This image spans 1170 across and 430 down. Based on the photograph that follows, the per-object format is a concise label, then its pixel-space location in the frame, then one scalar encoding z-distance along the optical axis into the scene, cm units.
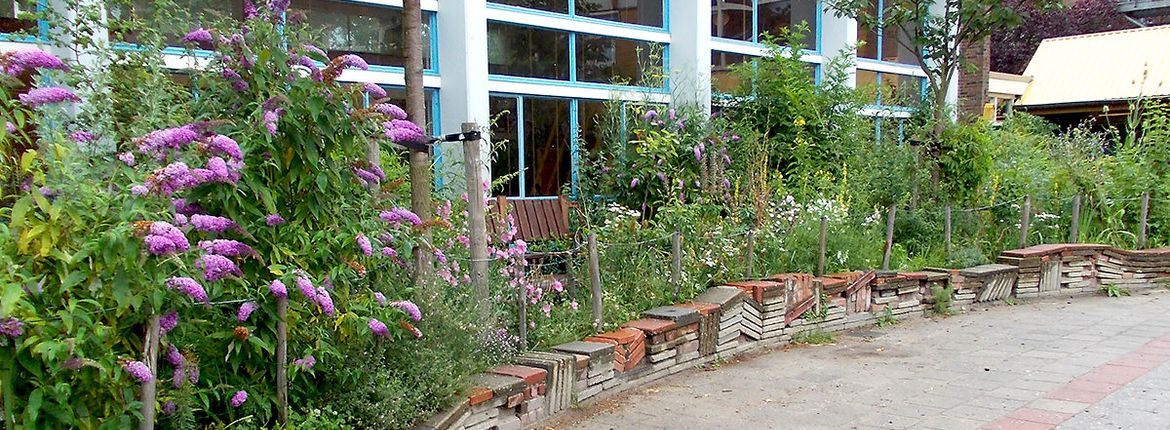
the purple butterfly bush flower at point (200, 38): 375
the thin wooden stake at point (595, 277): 561
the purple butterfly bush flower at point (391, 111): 409
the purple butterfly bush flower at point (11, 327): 254
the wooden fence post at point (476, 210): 504
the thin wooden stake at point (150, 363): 300
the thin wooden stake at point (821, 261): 750
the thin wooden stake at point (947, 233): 929
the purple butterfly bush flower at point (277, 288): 335
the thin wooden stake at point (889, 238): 822
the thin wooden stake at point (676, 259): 645
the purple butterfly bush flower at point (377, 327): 377
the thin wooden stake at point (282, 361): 352
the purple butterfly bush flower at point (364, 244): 367
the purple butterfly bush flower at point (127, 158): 320
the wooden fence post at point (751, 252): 709
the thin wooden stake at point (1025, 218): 962
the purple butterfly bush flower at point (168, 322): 310
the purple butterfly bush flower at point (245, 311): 336
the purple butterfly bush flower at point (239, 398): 344
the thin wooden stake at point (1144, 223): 1045
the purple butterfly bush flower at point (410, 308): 394
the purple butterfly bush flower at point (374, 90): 402
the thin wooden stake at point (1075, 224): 1020
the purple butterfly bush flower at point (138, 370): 286
